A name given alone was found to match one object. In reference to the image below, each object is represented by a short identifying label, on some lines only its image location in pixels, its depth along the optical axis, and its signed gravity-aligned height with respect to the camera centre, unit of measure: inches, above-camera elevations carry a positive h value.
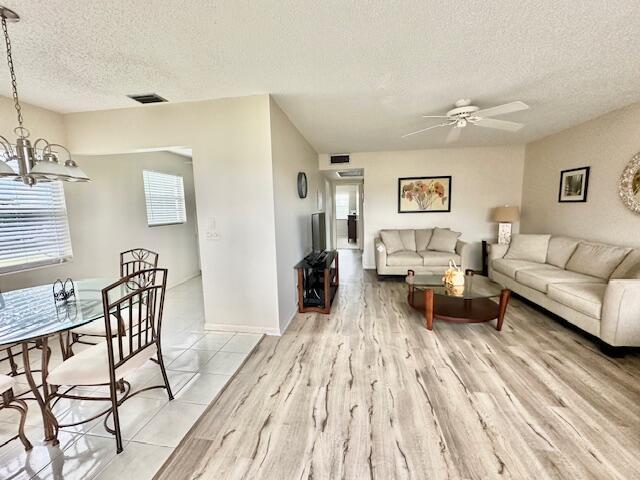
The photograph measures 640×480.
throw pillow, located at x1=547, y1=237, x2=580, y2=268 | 139.4 -23.5
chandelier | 59.3 +11.8
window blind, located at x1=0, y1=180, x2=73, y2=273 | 100.4 -4.0
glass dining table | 55.1 -23.1
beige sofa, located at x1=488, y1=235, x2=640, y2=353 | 88.9 -32.3
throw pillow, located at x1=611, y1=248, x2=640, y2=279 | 104.8 -24.6
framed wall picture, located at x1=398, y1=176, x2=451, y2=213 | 205.3 +10.1
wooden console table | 131.7 -40.5
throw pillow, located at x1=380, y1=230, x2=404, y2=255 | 195.0 -23.3
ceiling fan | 98.4 +36.2
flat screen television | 150.0 -12.4
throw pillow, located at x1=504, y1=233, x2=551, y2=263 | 153.6 -24.2
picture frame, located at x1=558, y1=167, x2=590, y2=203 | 142.1 +10.7
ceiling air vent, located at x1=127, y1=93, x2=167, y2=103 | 100.7 +43.5
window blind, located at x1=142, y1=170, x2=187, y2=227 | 169.2 +10.2
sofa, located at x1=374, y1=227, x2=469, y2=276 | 176.6 -29.8
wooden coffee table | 112.1 -44.3
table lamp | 179.2 -8.5
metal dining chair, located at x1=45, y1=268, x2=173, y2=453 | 58.7 -34.3
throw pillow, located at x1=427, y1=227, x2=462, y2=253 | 187.8 -22.7
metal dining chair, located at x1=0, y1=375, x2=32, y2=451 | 56.5 -40.4
